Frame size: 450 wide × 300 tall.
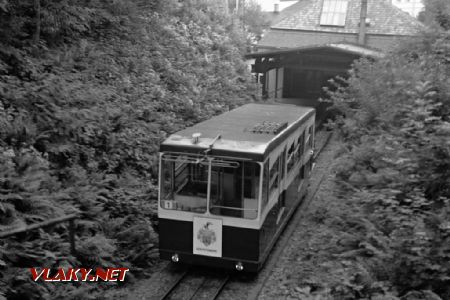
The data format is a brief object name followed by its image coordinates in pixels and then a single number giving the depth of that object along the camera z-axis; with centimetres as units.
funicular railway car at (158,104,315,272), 962
